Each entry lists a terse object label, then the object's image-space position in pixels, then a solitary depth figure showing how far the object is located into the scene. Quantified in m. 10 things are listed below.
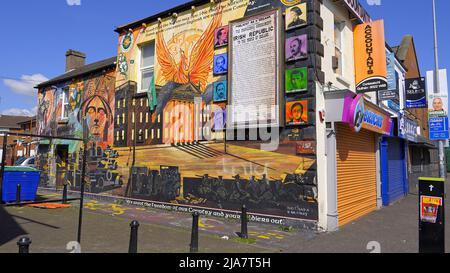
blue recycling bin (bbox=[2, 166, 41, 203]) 12.19
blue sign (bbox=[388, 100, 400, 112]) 15.02
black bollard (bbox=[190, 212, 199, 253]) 6.43
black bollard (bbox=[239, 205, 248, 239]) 7.67
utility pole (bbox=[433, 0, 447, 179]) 15.06
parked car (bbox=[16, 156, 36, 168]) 19.15
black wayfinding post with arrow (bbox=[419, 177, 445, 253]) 5.56
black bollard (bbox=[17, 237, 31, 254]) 4.28
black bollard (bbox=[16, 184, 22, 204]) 11.20
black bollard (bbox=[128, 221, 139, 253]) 5.65
